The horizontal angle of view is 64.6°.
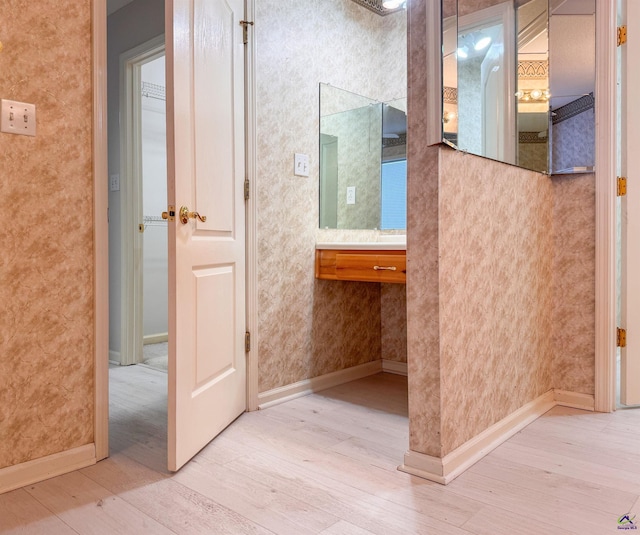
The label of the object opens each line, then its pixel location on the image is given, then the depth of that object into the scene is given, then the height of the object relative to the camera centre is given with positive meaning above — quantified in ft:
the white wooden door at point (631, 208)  7.32 +0.56
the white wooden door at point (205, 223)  5.40 +0.31
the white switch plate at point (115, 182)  10.83 +1.43
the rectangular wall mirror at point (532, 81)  6.05 +2.27
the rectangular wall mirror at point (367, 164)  9.33 +1.60
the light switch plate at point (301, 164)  8.32 +1.39
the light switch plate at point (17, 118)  5.03 +1.33
